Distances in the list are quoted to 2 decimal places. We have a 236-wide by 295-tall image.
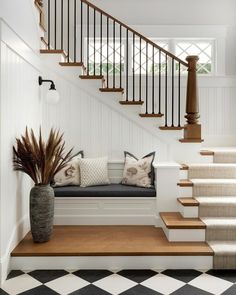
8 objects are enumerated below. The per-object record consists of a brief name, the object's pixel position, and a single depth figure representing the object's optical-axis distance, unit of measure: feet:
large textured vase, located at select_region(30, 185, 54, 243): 8.46
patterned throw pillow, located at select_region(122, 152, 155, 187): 10.65
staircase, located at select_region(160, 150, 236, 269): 8.35
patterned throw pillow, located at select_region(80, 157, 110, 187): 10.72
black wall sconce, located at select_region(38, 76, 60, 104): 10.11
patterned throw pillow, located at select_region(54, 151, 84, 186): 10.73
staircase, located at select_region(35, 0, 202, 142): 14.08
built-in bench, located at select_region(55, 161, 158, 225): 10.23
